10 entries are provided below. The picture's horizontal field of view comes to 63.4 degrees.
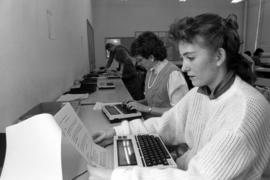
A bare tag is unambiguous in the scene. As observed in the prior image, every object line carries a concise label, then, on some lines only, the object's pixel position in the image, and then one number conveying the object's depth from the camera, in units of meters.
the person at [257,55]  5.61
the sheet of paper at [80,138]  0.69
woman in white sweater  0.57
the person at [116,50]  3.33
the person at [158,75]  1.54
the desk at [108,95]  1.93
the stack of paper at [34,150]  0.55
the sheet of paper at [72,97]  1.60
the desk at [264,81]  4.21
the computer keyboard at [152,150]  0.75
